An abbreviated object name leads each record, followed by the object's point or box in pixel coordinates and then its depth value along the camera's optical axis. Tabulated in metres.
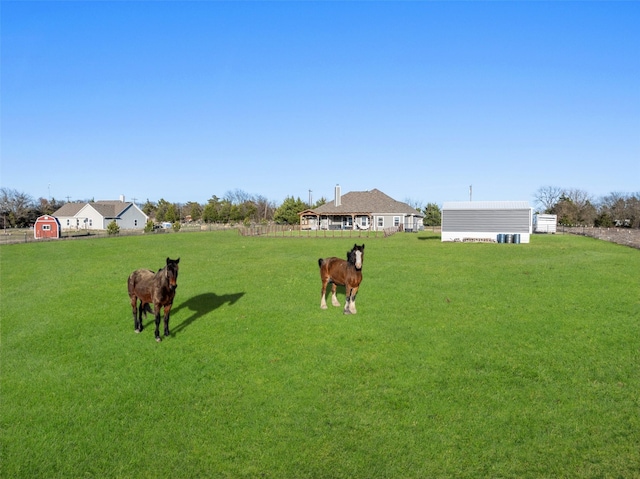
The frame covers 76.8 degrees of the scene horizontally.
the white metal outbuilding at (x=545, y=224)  66.19
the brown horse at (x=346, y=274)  11.85
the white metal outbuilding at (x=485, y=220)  43.09
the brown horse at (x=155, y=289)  10.02
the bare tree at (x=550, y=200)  131.98
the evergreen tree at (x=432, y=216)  86.75
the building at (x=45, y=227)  58.87
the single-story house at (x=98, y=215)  86.62
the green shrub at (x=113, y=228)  58.03
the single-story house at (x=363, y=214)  75.38
